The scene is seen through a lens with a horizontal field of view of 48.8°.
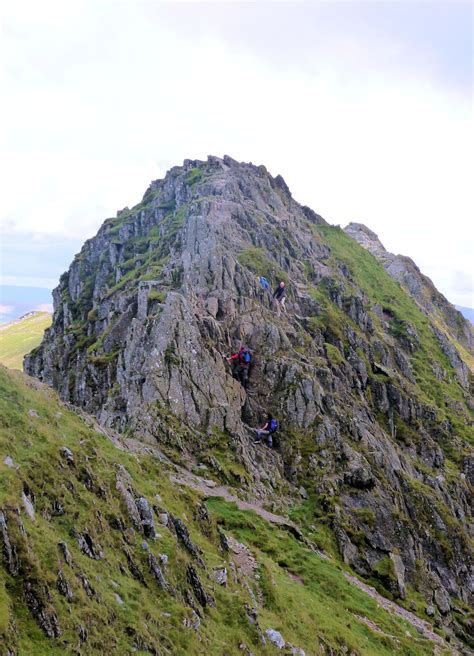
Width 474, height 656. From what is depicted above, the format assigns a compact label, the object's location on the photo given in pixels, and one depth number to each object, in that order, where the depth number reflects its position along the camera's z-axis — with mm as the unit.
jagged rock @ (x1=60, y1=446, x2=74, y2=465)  24781
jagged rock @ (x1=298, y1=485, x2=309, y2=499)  51438
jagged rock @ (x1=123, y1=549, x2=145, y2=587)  22955
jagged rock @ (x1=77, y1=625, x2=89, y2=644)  17312
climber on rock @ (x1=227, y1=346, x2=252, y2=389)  58188
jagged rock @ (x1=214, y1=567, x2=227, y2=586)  27786
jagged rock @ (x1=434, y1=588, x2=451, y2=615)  47500
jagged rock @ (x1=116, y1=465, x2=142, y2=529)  25969
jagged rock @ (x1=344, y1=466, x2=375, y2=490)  53469
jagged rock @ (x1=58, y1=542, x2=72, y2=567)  19455
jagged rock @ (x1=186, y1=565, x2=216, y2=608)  25016
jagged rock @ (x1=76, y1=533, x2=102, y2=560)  21422
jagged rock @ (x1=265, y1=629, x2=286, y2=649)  25742
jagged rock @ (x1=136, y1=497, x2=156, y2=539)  26266
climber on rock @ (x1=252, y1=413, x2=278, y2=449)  54969
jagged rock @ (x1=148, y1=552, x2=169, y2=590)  23484
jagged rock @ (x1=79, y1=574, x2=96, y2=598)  19197
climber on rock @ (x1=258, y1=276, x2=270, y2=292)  70938
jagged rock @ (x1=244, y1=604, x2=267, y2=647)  25177
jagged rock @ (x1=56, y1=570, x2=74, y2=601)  18109
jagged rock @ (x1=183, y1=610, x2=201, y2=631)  22112
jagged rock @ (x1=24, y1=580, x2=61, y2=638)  16719
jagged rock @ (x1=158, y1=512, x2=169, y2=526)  28489
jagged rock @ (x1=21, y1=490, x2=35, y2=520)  20094
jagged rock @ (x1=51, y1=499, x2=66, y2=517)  21781
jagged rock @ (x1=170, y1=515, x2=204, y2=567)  27781
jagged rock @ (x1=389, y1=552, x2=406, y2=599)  45134
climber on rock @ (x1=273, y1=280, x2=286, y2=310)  72112
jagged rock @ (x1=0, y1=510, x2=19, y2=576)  17219
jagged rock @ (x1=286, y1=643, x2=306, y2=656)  25703
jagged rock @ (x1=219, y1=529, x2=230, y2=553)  33016
